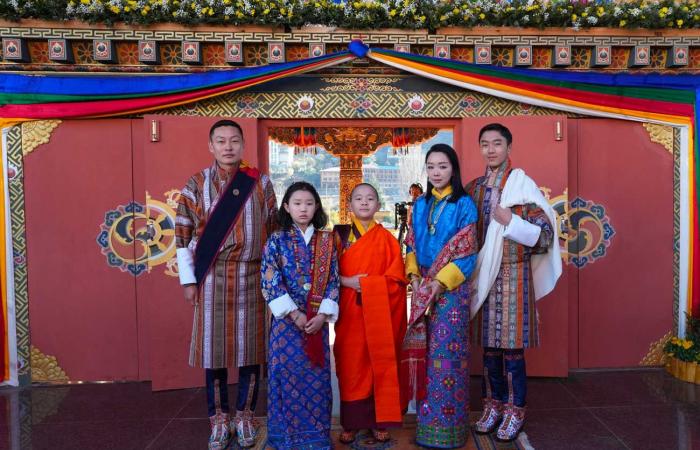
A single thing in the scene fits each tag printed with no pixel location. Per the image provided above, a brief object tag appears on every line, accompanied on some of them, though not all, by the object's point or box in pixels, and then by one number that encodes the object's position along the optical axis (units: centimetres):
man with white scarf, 271
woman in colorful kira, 259
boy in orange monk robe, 260
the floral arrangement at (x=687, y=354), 376
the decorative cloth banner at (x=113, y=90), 371
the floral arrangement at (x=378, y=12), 367
